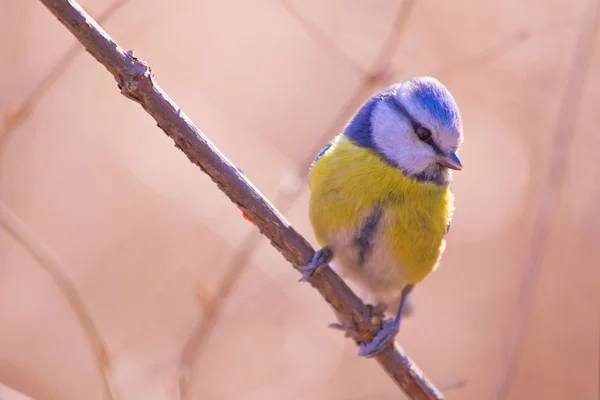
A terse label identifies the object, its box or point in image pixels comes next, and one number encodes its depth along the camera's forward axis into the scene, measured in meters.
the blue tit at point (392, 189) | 5.21
